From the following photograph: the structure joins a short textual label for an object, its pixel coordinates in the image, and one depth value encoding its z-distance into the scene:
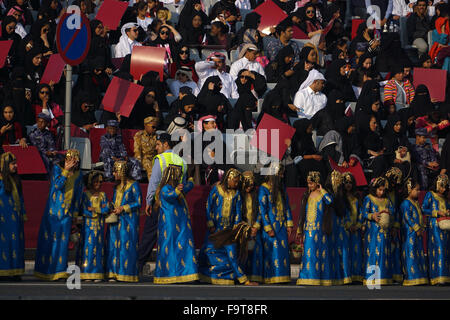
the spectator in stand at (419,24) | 26.97
